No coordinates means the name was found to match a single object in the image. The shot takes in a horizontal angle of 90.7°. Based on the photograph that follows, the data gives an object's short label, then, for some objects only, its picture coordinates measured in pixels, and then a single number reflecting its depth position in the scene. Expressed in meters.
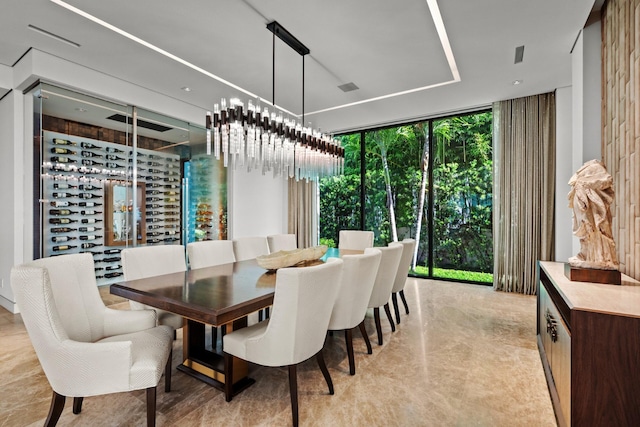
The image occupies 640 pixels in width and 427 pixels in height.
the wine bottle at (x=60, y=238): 3.84
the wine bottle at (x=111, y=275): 4.34
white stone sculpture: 1.92
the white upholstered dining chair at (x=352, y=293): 2.24
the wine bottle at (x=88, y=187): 4.08
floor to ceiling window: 5.21
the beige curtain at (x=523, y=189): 4.41
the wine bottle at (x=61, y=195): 3.83
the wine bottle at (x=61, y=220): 3.81
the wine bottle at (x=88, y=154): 4.12
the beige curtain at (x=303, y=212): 6.66
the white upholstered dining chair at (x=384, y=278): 2.80
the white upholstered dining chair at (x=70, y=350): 1.44
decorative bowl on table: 2.64
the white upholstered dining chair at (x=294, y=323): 1.64
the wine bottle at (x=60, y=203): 3.82
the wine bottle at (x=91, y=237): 4.12
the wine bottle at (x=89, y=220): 4.11
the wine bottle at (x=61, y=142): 3.86
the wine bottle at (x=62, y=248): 3.86
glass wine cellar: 3.76
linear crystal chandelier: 2.74
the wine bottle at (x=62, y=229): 3.84
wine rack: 3.82
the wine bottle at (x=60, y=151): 3.84
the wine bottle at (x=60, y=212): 3.81
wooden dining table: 1.71
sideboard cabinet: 1.30
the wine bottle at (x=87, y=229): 4.09
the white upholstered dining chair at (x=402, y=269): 3.34
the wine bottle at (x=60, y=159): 3.84
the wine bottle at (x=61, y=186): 3.84
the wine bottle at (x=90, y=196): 4.08
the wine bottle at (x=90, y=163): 4.12
